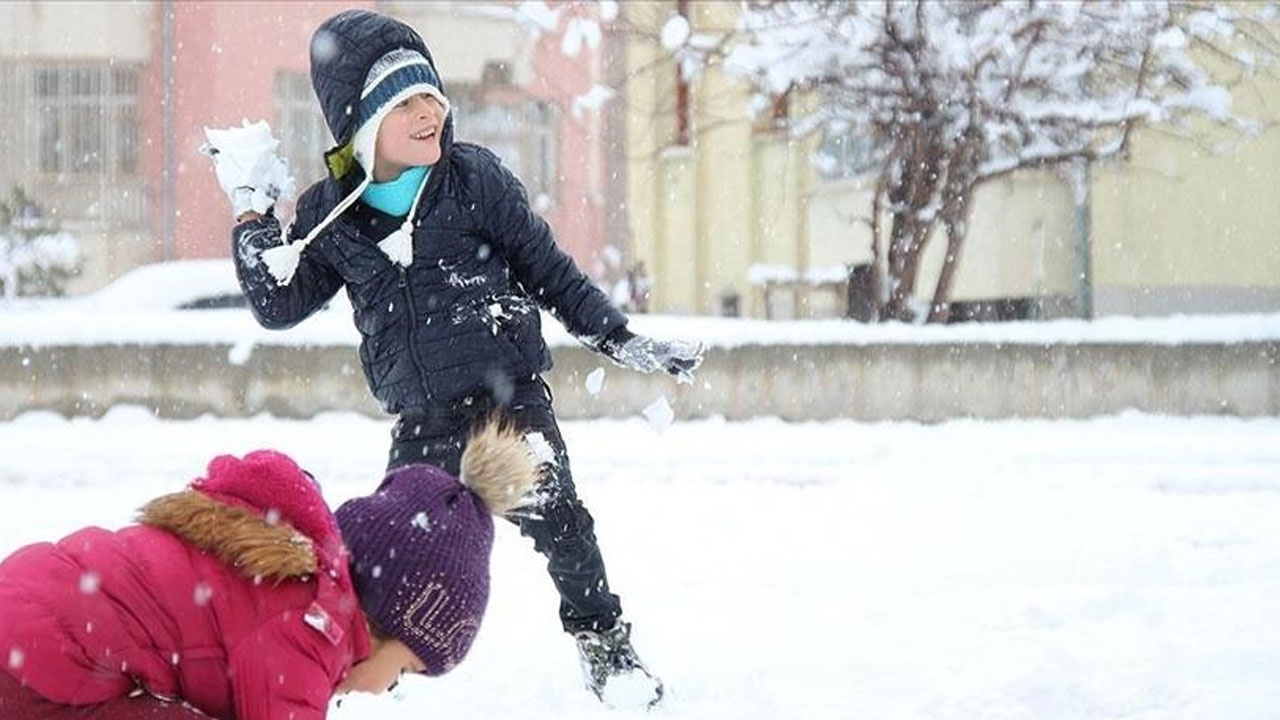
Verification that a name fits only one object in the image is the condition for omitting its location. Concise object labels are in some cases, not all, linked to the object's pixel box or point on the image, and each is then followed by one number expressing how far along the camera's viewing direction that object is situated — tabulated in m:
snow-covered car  27.94
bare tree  25.56
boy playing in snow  7.63
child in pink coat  4.84
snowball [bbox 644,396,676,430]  9.58
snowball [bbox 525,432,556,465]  8.10
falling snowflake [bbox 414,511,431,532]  5.13
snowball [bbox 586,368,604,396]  11.34
